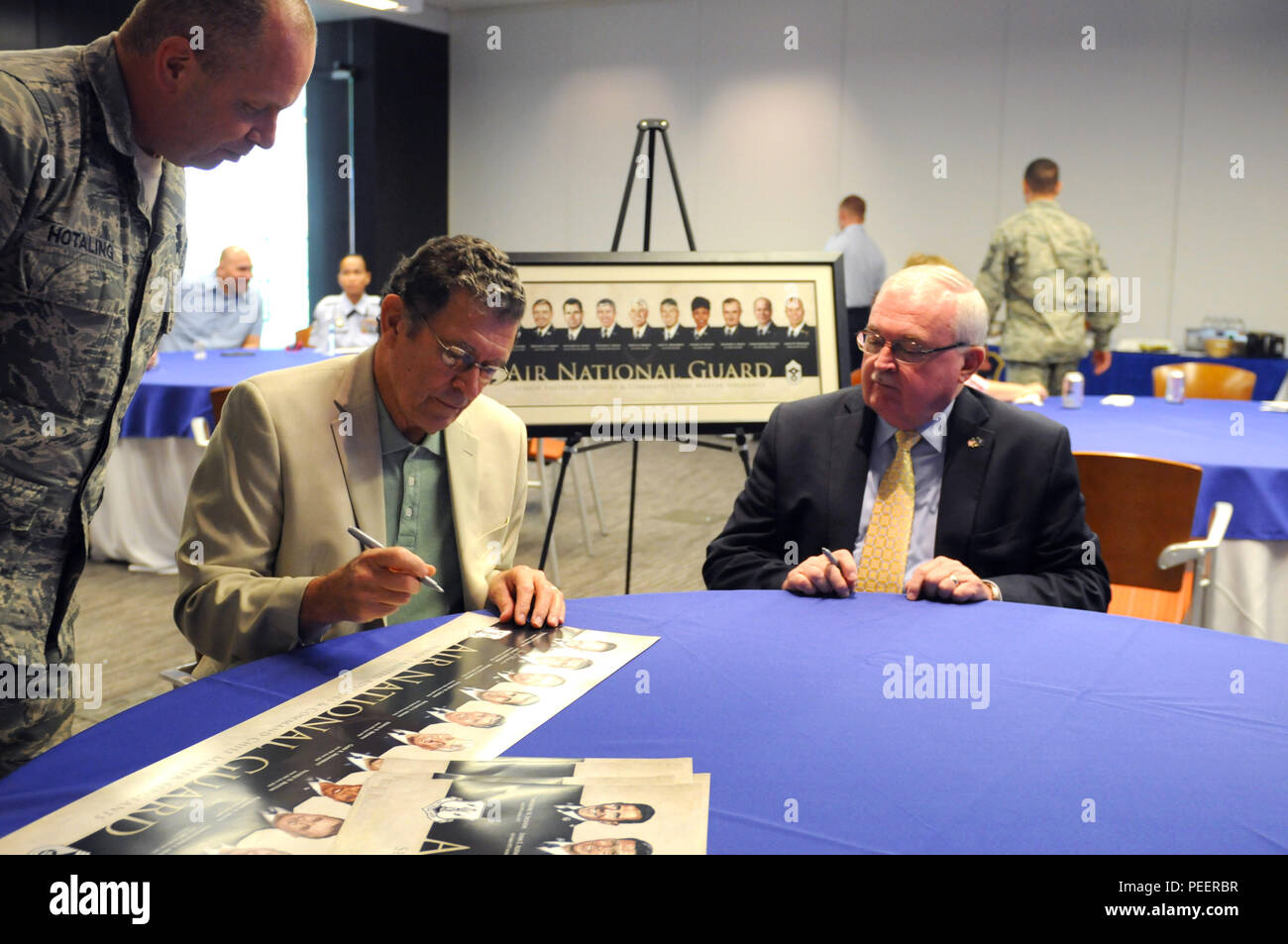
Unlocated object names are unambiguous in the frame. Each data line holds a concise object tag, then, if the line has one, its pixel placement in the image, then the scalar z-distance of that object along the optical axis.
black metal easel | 3.31
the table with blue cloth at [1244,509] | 3.17
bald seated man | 6.68
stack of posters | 1.00
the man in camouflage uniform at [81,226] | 1.47
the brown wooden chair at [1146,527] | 2.79
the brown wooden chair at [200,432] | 4.56
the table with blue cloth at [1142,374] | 6.89
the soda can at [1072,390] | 4.41
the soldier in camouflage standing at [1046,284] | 6.20
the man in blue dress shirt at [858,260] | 9.10
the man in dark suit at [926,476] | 2.23
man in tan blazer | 1.62
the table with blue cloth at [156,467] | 4.87
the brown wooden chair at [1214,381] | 5.44
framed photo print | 3.24
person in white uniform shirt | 6.66
